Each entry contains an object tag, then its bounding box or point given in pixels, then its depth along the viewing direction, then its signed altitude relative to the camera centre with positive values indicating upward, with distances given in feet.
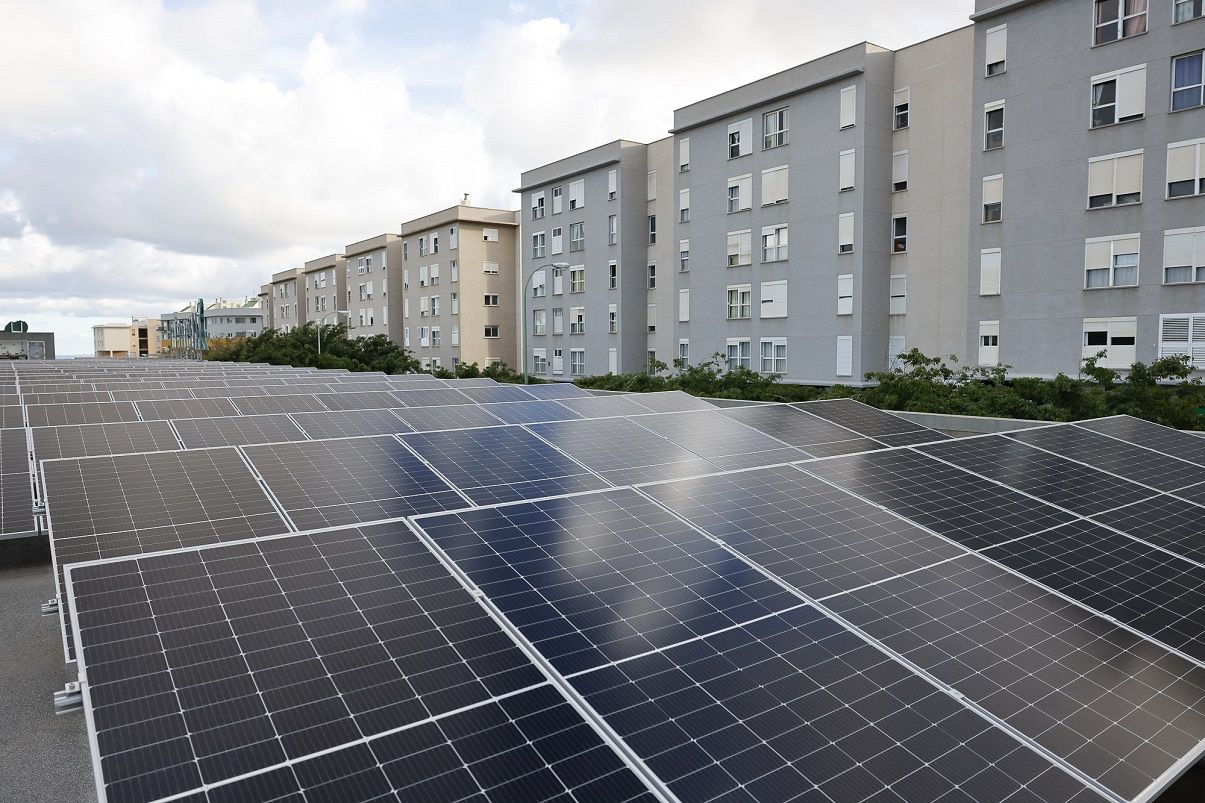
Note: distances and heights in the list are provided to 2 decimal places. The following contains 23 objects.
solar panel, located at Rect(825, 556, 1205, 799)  17.26 -8.57
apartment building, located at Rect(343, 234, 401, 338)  299.17 +27.79
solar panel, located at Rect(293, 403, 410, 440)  45.21 -4.69
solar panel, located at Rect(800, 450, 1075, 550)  28.48 -6.47
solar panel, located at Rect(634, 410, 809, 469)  35.76 -4.98
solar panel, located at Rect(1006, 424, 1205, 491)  38.50 -6.42
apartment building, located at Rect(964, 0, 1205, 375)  94.07 +20.77
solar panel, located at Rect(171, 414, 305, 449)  42.49 -4.83
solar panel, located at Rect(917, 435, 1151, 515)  33.65 -6.51
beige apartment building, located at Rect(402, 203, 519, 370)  249.96 +20.69
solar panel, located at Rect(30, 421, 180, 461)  38.22 -4.62
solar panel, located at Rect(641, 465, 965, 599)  23.72 -6.53
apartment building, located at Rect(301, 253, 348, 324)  348.38 +29.83
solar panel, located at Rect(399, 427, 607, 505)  29.35 -5.10
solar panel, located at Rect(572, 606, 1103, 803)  15.07 -8.31
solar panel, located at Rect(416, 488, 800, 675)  18.97 -6.62
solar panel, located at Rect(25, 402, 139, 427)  52.03 -4.36
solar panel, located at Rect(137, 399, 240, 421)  59.22 -4.65
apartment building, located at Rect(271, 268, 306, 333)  400.10 +26.92
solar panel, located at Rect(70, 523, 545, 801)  14.48 -6.86
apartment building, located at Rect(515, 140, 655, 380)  184.75 +22.93
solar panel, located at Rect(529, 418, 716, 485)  32.50 -5.03
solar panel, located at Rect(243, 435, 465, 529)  25.90 -5.07
